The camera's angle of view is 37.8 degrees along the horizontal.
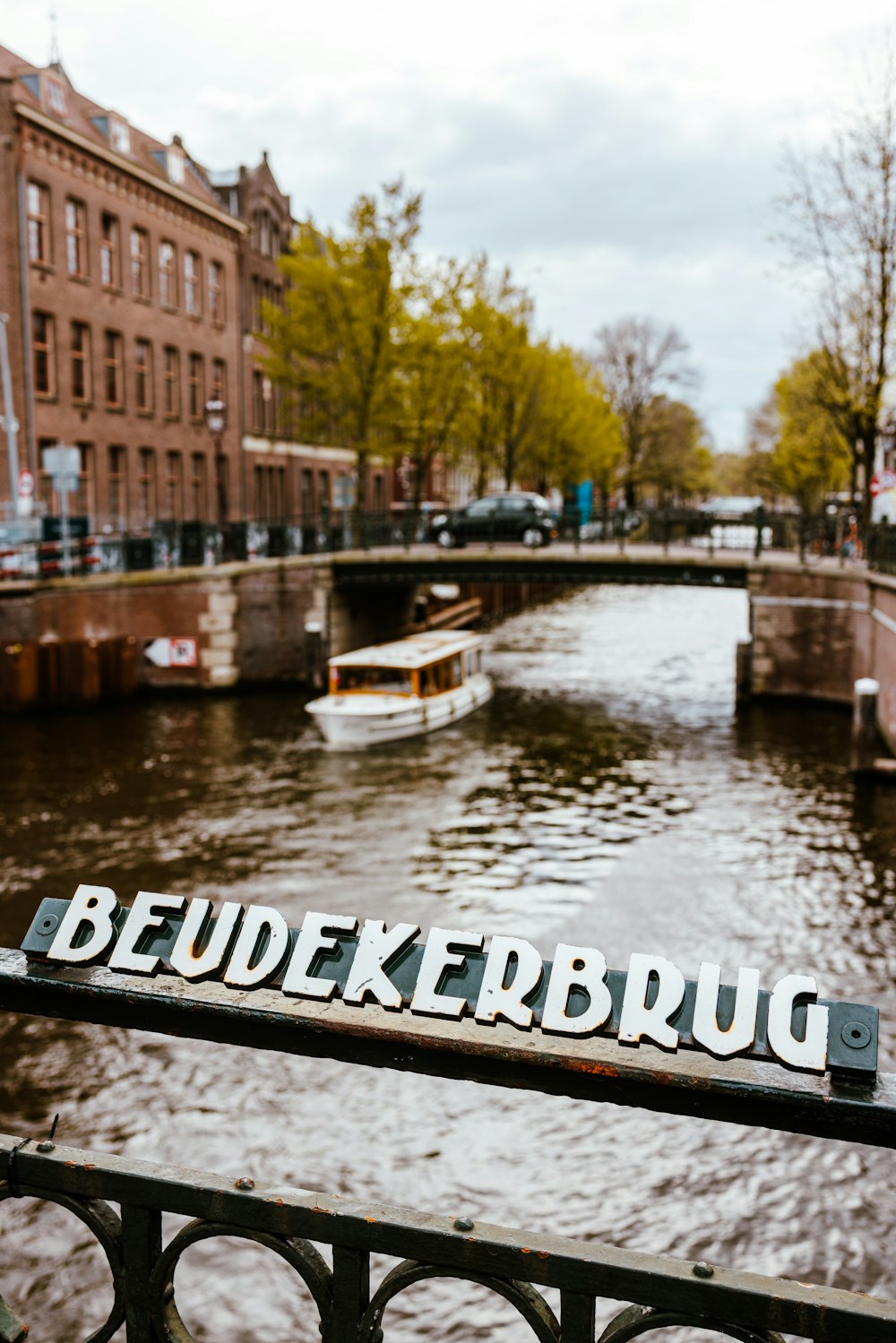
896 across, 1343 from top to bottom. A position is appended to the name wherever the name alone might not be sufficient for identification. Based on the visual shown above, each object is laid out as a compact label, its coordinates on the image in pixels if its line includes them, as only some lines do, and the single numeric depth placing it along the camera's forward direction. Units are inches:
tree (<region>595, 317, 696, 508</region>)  3366.1
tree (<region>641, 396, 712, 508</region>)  3309.5
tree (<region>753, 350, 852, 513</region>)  1813.5
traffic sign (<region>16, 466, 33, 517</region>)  1333.7
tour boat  1051.3
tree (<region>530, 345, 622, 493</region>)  2295.8
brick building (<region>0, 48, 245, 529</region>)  1453.0
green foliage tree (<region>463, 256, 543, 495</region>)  1914.4
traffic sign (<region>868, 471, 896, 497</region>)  1443.2
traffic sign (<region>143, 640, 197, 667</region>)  1294.3
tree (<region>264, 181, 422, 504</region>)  1617.9
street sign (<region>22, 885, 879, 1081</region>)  98.1
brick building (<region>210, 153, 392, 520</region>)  2082.9
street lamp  1326.3
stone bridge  1184.2
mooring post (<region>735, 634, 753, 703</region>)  1251.2
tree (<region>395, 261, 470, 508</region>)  1680.6
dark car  1562.5
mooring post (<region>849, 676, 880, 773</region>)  890.1
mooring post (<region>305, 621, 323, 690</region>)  1332.4
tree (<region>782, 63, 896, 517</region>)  1305.4
